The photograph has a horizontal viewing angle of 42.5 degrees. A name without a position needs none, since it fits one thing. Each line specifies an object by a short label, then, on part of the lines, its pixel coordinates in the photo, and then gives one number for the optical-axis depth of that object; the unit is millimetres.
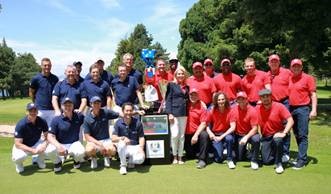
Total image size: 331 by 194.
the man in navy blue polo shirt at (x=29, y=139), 7887
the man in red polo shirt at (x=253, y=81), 8492
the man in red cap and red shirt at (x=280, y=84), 8281
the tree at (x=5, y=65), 66800
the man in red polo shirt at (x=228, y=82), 8781
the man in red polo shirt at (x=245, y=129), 7977
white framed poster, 8406
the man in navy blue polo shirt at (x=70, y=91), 8578
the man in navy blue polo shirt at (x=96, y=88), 8664
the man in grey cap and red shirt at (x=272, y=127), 7758
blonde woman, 8383
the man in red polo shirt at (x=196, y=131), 8281
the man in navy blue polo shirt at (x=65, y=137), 7926
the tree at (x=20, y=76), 68875
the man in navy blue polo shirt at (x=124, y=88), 8734
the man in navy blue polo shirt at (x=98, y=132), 7961
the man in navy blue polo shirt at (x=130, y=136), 7930
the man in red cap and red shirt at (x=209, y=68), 9172
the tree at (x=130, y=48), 49875
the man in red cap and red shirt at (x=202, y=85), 8750
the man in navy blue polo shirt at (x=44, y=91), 8859
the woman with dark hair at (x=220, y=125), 8267
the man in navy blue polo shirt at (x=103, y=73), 9313
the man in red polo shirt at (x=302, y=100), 8016
